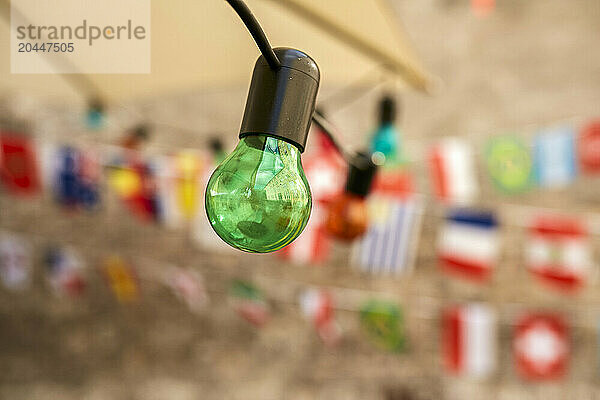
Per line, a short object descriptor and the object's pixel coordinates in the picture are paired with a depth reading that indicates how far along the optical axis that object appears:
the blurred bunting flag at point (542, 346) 3.06
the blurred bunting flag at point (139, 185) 3.02
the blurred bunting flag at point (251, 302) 3.64
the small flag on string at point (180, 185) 2.97
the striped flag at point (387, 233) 2.80
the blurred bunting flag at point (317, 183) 2.76
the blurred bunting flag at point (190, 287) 3.73
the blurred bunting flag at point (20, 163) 2.88
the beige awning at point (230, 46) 1.41
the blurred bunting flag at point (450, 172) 2.88
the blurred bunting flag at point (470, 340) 3.00
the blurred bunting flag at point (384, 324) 3.28
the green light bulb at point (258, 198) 0.50
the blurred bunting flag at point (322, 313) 3.40
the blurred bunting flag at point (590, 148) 2.69
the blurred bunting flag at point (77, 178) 3.01
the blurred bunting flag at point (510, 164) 2.90
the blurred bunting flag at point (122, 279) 3.88
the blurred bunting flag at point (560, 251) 2.70
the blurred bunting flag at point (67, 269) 3.91
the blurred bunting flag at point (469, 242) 2.74
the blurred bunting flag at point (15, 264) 3.99
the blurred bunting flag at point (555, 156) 2.63
